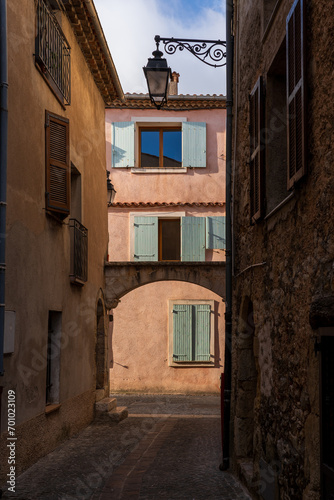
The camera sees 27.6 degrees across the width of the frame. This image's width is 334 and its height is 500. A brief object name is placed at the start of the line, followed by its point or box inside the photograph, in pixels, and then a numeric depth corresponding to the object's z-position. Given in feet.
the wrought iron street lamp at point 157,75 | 32.01
